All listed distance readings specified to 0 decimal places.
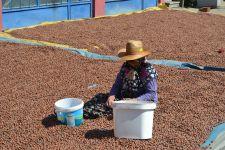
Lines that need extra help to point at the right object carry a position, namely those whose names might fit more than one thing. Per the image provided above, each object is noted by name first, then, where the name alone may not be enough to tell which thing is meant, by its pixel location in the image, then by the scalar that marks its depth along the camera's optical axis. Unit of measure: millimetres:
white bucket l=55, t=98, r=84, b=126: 4703
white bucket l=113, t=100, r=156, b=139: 4324
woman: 4691
